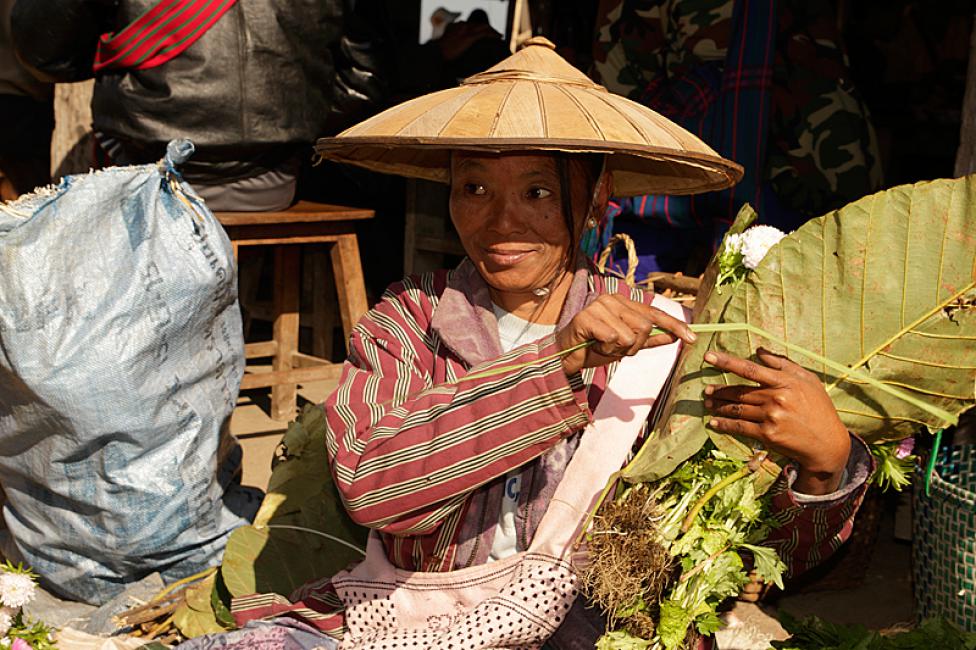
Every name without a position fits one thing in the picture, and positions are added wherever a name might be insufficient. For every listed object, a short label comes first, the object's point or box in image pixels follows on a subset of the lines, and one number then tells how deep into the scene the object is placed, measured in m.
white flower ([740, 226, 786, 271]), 1.67
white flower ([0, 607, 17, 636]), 1.86
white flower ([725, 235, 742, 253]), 1.71
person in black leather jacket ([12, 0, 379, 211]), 3.44
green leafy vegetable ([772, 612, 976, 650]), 1.86
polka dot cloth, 1.76
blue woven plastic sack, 2.43
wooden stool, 3.89
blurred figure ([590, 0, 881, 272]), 3.34
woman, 1.52
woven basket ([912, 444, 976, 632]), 2.39
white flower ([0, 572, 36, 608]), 1.83
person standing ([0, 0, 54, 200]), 4.47
